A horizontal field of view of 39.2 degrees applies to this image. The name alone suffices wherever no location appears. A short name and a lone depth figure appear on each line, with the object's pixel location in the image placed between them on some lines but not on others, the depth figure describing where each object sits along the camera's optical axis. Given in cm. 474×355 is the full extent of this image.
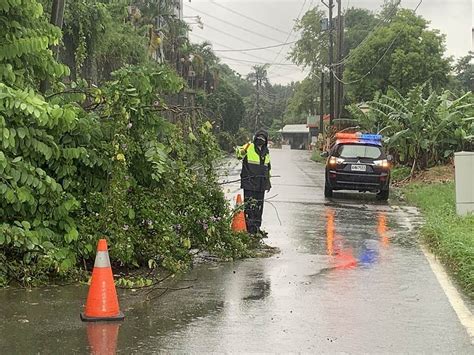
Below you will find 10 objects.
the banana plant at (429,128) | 2317
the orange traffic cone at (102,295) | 589
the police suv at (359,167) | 1730
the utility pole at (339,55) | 4394
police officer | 1054
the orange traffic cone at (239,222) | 996
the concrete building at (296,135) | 10744
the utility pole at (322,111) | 5709
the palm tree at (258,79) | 11328
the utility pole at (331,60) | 4659
